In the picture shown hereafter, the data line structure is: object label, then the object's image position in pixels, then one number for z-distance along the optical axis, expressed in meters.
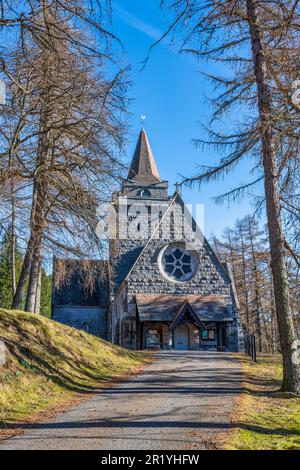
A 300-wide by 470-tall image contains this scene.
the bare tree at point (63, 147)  9.20
